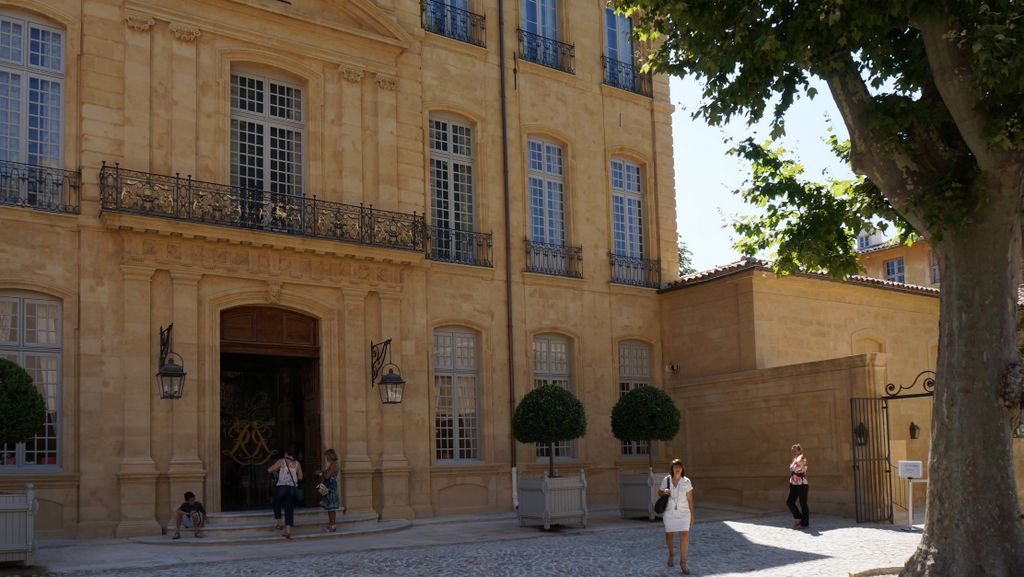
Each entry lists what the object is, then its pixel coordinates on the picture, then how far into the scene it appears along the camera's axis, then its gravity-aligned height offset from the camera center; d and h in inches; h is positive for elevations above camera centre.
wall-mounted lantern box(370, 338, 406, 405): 717.3 +11.4
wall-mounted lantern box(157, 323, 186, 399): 619.2 +14.9
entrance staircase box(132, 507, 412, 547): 597.7 -80.5
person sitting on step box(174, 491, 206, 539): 609.9 -68.3
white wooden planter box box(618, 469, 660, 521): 739.4 -77.4
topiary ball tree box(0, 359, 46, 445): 491.2 -1.6
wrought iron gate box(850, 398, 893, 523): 721.9 -55.4
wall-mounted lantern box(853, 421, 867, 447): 729.0 -37.3
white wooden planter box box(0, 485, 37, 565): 488.7 -58.3
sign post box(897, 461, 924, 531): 667.4 -59.3
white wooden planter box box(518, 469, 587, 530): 668.1 -72.2
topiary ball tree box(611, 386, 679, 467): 755.4 -21.2
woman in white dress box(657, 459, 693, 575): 499.5 -55.8
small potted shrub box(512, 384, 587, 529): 671.8 -32.3
